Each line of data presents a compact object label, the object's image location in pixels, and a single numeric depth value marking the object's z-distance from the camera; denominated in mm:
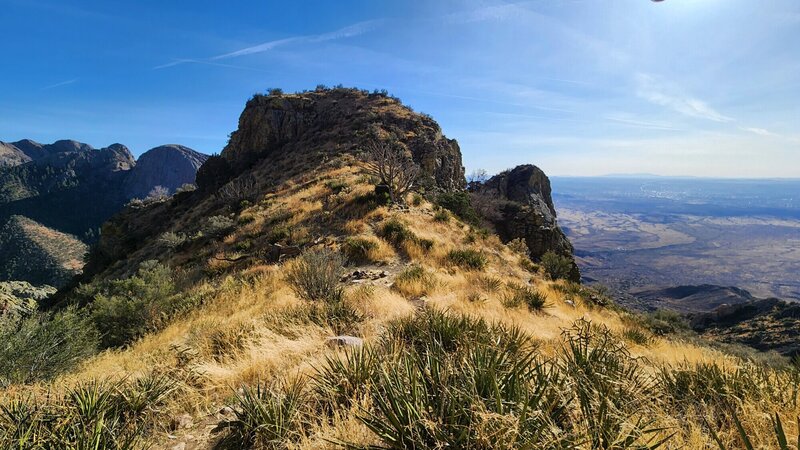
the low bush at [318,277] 6777
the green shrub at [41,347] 4059
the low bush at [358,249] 10727
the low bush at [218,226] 16781
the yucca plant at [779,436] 1724
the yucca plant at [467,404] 2064
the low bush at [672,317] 24698
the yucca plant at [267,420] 2584
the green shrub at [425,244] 11703
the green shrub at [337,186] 19125
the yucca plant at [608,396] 2199
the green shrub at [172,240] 17969
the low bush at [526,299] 7711
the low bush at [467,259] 10891
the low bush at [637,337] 6629
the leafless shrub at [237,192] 25484
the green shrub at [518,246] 17580
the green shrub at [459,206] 20000
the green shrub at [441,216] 15912
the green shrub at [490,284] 8723
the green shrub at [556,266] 16008
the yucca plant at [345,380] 2926
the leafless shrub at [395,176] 16688
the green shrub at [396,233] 11992
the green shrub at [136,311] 6599
